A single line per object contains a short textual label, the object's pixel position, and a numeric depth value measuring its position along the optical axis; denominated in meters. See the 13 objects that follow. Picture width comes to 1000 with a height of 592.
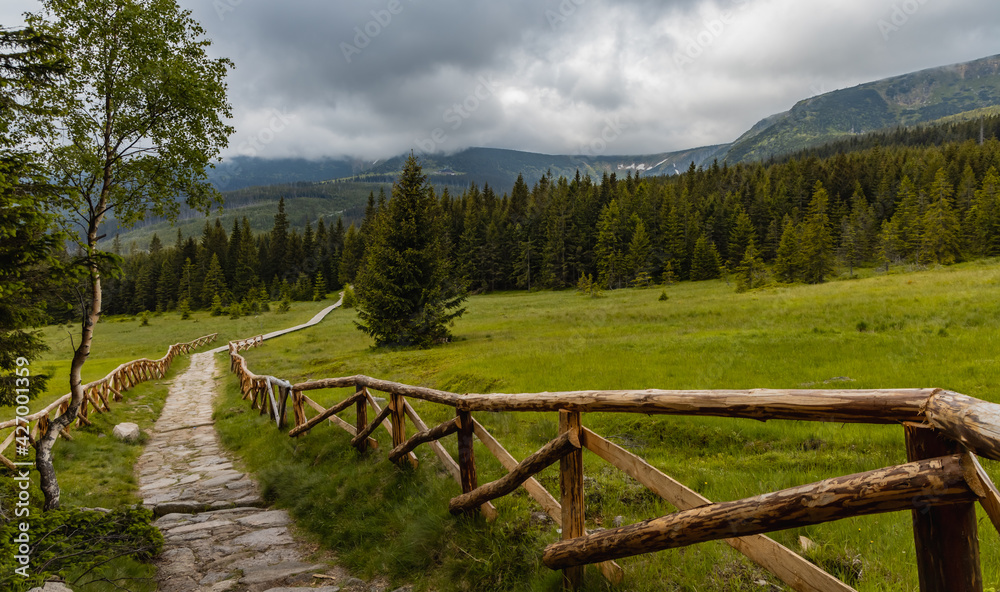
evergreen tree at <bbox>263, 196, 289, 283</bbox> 101.25
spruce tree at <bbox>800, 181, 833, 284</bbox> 56.00
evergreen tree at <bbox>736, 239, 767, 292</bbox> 47.76
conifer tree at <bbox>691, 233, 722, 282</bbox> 72.00
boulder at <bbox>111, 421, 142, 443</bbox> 12.57
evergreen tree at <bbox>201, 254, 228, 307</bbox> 86.75
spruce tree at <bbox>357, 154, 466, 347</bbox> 26.02
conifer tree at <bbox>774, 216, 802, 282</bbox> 56.81
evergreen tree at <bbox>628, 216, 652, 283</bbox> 73.38
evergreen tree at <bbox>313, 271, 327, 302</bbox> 91.69
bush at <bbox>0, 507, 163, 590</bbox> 4.61
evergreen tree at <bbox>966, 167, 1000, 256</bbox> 60.03
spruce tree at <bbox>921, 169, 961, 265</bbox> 56.78
